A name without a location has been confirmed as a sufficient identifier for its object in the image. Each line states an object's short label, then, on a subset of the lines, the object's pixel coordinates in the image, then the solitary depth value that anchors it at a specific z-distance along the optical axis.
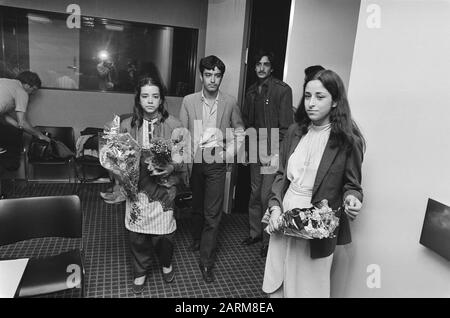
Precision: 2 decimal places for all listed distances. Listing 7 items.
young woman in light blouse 1.78
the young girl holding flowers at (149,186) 2.50
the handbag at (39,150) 4.46
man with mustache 3.22
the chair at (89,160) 4.58
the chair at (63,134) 4.86
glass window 4.78
